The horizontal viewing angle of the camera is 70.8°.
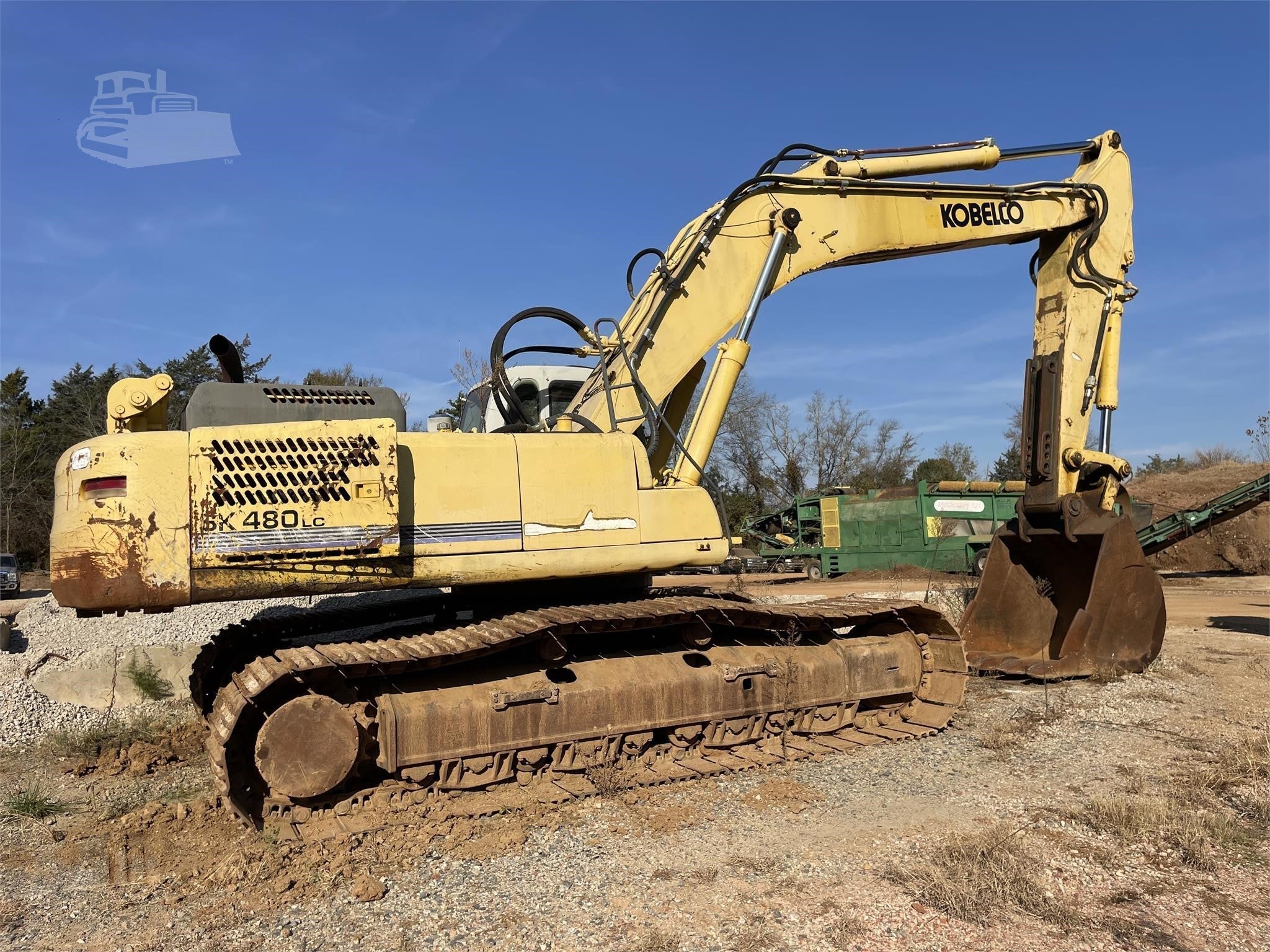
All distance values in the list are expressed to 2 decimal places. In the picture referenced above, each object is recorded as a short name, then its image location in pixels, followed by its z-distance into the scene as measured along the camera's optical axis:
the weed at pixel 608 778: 5.30
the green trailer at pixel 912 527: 21.62
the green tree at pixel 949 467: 45.50
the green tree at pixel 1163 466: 42.44
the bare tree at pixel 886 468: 43.00
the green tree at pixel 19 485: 34.56
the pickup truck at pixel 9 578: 24.20
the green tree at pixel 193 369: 30.02
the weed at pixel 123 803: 5.30
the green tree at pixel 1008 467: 43.81
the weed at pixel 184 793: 5.51
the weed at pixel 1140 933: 3.24
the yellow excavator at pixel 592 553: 4.81
